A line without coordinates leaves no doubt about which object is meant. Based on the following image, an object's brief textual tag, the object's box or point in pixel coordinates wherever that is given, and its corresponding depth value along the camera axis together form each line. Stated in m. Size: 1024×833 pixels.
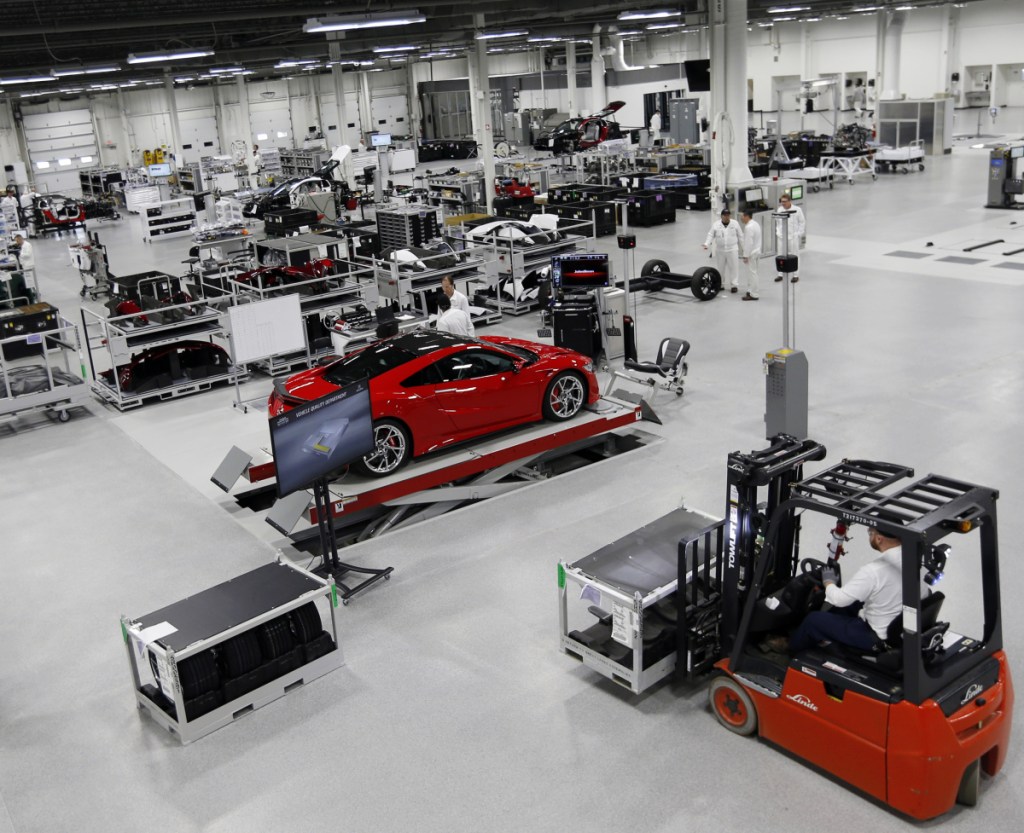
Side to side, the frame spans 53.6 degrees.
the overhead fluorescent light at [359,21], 17.69
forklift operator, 5.43
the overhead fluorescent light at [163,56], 19.27
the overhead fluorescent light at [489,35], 26.54
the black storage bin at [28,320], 15.84
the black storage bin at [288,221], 25.89
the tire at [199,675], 6.71
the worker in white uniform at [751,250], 17.36
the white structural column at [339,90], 31.42
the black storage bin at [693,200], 29.22
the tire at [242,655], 6.92
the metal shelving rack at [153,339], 14.30
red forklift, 5.25
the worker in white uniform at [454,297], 13.21
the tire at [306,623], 7.28
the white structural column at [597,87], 47.25
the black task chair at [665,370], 12.55
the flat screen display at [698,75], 25.66
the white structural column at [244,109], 44.69
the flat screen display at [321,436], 7.86
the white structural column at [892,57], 39.62
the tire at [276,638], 7.09
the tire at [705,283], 17.92
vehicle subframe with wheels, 17.98
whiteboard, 13.80
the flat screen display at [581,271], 15.55
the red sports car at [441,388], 10.06
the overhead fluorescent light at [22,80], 25.23
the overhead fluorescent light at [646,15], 23.47
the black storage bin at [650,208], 26.64
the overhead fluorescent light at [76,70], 23.77
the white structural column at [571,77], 43.69
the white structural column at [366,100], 47.54
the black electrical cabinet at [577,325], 13.76
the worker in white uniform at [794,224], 15.91
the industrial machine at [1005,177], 24.83
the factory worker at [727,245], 17.69
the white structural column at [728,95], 20.55
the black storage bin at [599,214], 24.44
